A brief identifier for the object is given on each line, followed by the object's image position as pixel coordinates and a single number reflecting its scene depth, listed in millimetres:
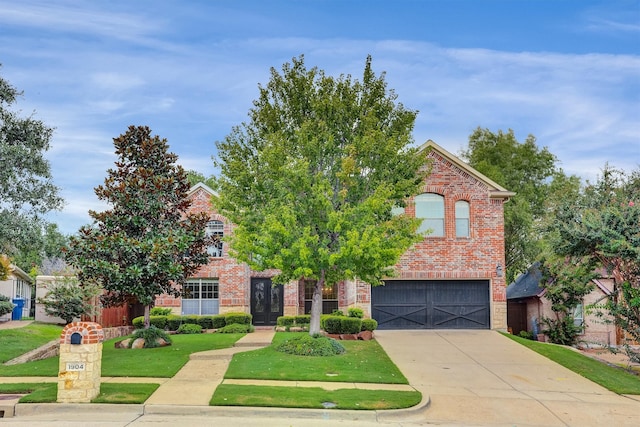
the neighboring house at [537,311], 25203
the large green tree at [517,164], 39688
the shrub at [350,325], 21656
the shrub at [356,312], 23531
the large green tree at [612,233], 17812
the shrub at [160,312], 26141
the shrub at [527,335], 26688
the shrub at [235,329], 24906
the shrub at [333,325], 21656
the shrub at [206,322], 25984
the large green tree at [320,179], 17406
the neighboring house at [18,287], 32844
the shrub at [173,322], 25562
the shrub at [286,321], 25562
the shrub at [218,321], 26016
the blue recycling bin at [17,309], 30892
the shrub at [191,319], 25797
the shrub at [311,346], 17327
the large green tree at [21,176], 20016
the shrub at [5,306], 25127
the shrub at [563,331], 24594
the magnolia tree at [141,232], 17375
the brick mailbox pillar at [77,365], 11695
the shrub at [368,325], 22156
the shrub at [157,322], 25145
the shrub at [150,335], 19234
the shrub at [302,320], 25828
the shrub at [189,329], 25188
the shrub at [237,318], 25750
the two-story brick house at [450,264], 25219
